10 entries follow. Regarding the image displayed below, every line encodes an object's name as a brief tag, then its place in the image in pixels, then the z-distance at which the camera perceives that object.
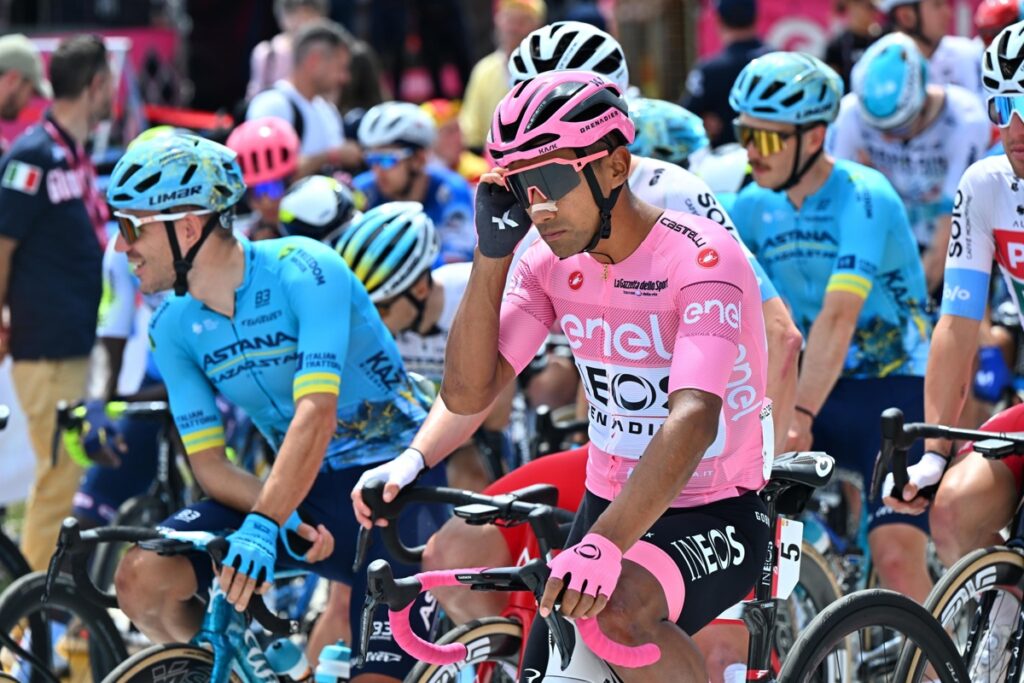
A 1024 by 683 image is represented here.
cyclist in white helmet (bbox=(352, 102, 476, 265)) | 18.41
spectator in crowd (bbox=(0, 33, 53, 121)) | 17.86
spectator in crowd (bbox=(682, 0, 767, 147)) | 20.47
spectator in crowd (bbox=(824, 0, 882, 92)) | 21.17
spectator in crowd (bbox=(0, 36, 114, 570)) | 15.56
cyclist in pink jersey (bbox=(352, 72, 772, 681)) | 7.41
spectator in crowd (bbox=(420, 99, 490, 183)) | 23.73
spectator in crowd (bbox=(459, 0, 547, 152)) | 23.42
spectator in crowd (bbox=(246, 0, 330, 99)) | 24.22
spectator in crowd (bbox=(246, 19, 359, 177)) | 20.52
